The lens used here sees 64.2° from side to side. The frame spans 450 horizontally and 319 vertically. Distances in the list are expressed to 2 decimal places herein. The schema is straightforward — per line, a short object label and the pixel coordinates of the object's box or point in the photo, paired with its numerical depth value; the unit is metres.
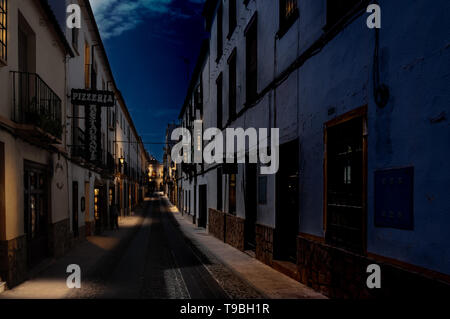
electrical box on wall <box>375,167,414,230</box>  4.54
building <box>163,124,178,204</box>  58.32
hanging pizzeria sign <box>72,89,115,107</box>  13.11
